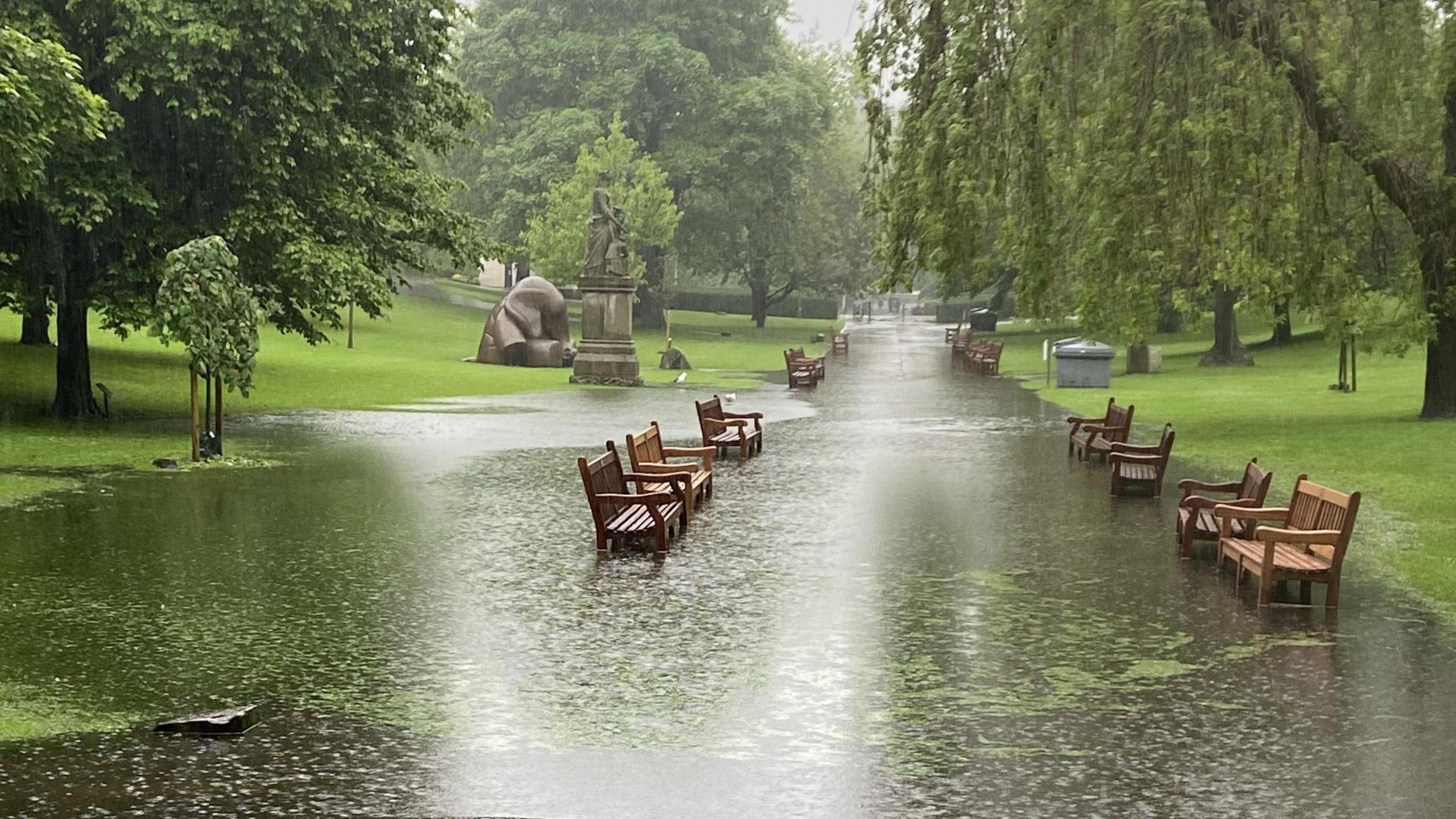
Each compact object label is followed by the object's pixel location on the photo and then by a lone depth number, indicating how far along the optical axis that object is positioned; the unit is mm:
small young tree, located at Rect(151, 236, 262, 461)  21734
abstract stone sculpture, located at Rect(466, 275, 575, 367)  50000
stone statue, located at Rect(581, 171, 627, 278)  42375
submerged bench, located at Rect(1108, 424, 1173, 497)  19203
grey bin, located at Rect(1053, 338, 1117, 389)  41156
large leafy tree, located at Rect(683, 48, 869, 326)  75938
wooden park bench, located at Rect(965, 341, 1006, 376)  49594
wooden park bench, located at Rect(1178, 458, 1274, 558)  14516
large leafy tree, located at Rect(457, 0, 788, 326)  73562
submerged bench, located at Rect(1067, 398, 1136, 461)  22781
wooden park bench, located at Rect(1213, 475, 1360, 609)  12273
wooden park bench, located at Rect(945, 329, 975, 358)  58062
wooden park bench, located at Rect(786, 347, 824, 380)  42312
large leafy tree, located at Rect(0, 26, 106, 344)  20734
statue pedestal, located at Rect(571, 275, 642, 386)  42094
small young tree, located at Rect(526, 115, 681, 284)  62000
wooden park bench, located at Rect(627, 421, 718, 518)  17078
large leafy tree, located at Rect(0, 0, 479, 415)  25188
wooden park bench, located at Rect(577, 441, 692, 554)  14617
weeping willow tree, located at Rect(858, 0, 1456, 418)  19781
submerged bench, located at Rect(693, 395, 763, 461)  23297
